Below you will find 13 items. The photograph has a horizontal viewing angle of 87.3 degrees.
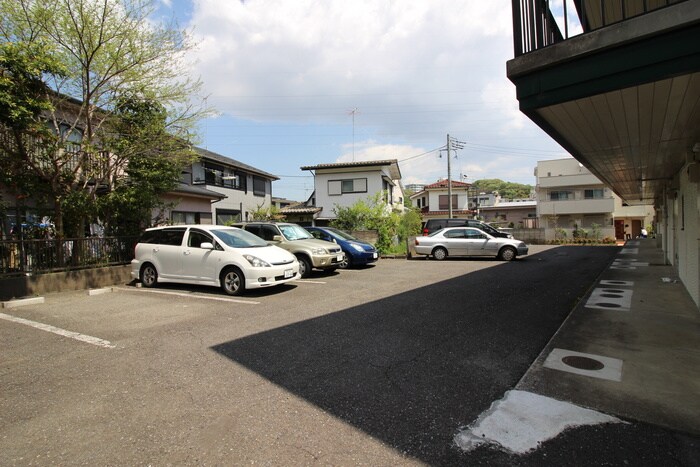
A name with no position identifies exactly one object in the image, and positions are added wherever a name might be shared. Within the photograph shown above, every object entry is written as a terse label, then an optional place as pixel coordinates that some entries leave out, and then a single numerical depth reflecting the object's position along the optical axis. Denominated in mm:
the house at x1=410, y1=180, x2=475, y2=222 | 41812
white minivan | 7742
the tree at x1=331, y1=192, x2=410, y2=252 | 17250
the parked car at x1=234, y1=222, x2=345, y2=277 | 10352
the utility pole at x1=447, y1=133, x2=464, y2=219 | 27583
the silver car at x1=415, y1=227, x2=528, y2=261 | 14688
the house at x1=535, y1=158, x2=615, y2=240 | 35469
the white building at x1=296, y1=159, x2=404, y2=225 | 25453
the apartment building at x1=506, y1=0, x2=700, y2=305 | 2596
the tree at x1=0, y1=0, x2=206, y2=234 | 7789
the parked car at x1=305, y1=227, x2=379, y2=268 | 12258
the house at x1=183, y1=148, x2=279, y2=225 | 19984
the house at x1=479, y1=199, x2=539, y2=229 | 45625
